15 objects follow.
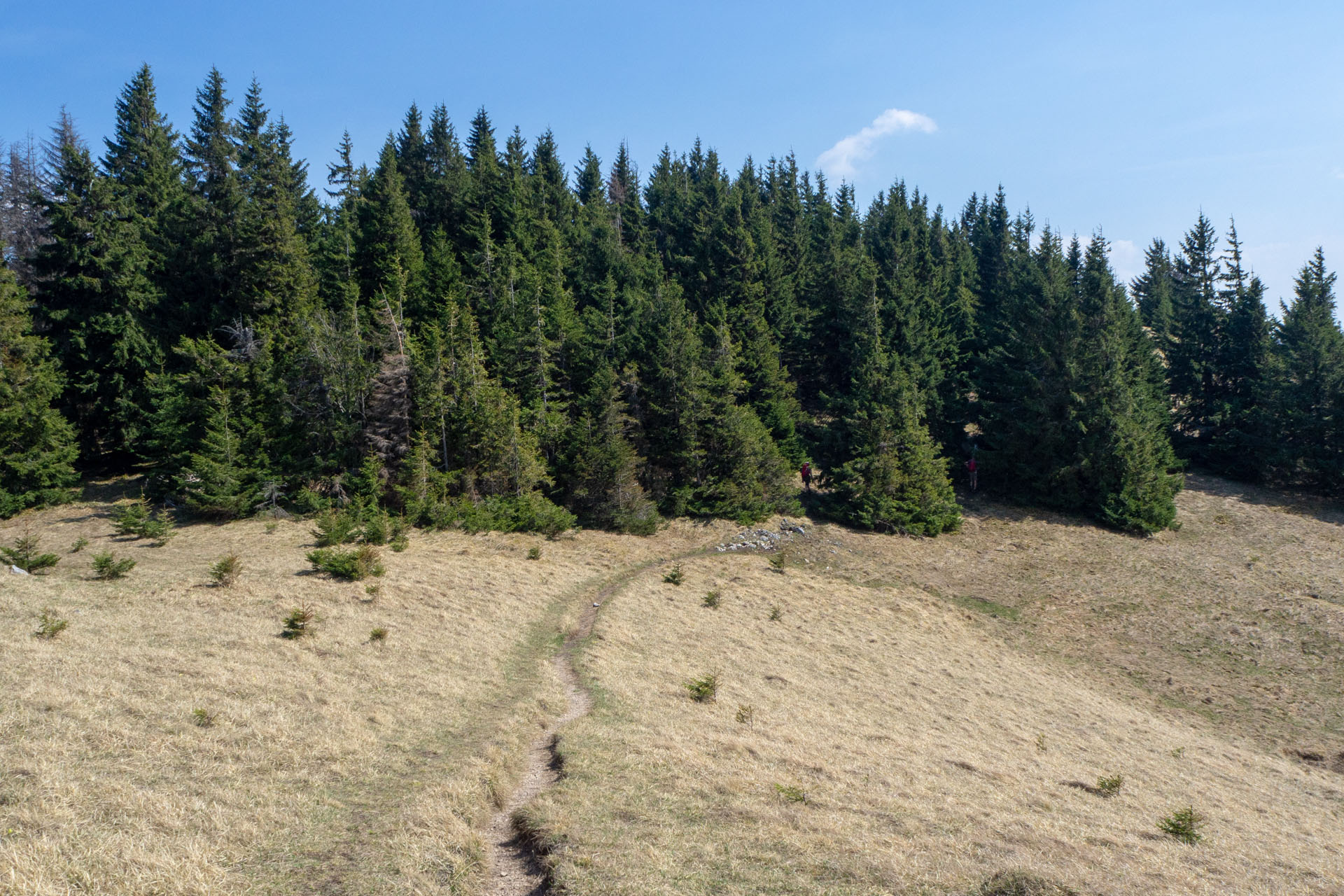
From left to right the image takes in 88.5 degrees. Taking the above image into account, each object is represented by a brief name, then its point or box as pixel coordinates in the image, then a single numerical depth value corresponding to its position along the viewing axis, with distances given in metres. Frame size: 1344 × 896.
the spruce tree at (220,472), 32.84
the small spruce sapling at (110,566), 21.42
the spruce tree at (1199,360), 59.44
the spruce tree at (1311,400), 51.09
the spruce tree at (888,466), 43.38
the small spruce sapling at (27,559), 21.78
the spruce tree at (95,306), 38.88
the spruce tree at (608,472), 39.97
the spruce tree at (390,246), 46.78
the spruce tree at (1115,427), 44.38
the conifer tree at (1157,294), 70.88
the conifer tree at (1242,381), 54.69
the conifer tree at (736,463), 42.72
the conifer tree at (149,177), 42.12
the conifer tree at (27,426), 33.25
